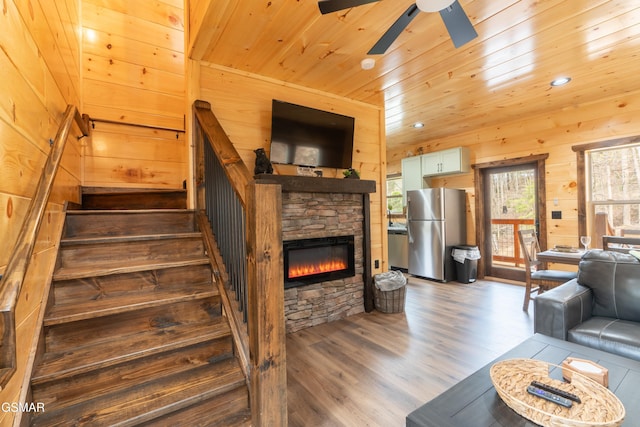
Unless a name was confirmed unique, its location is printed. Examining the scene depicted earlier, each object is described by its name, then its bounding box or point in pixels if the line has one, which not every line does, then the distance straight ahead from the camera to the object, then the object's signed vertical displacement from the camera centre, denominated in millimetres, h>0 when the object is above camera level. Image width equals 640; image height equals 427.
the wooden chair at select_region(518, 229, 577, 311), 3157 -701
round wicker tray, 984 -699
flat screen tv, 2980 +857
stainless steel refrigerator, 4941 -278
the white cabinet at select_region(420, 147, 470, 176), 5137 +927
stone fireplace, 3020 -201
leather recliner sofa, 1868 -671
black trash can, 4820 -820
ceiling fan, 1594 +1151
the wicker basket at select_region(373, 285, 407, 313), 3463 -1019
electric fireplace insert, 3068 -499
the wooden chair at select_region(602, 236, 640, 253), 2983 -354
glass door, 4707 -41
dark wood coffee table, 1066 -756
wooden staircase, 1321 -647
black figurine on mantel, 2766 +499
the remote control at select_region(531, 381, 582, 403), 1089 -692
